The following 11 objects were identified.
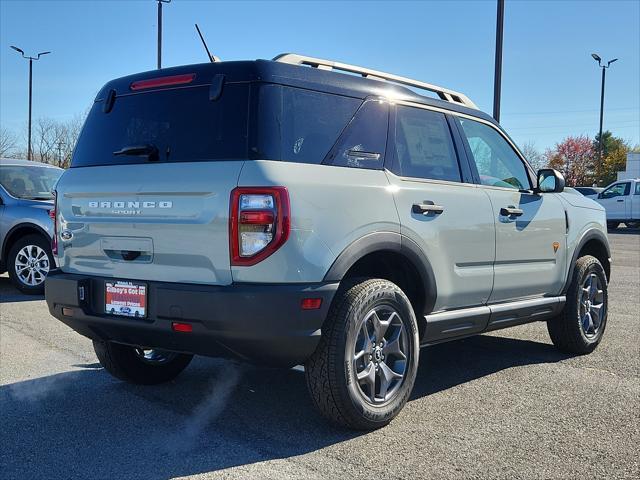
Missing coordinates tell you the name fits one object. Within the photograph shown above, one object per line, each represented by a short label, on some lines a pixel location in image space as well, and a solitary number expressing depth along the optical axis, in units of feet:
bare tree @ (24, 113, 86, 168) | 133.18
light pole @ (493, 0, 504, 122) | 44.39
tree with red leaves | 195.52
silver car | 28.94
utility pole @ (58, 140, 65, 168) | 133.00
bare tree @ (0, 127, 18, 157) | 140.05
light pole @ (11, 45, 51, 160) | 117.80
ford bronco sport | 11.12
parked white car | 83.97
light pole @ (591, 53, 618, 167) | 140.05
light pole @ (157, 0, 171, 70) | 60.54
